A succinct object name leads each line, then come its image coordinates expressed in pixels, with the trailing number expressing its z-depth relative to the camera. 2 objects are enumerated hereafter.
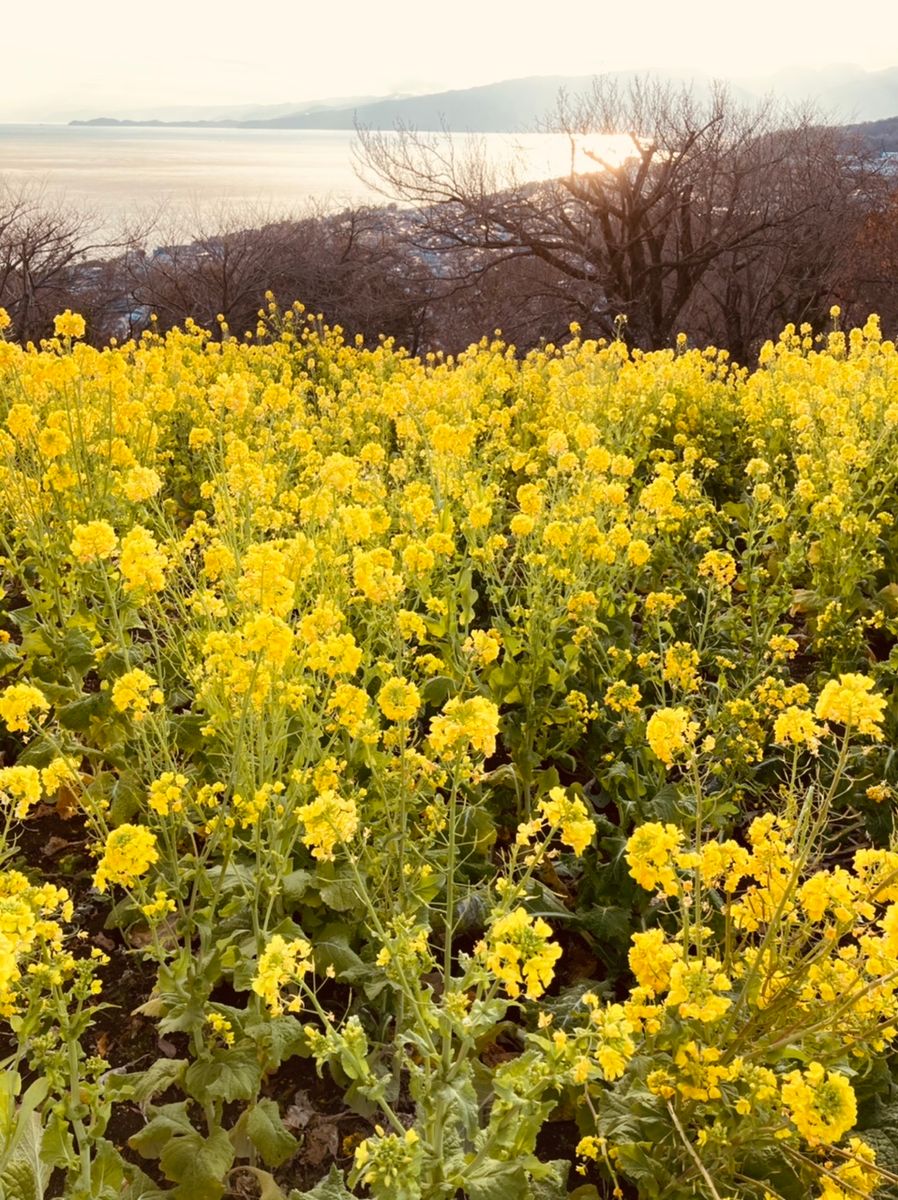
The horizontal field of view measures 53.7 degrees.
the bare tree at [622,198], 19.00
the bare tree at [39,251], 25.48
